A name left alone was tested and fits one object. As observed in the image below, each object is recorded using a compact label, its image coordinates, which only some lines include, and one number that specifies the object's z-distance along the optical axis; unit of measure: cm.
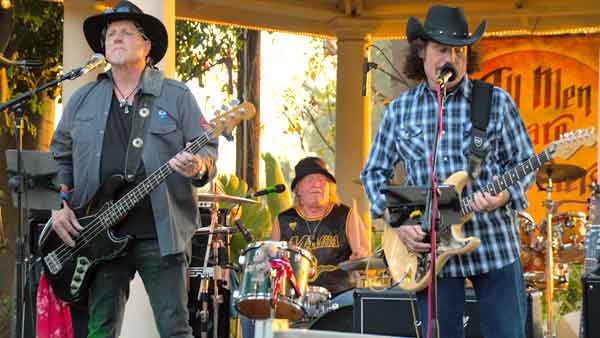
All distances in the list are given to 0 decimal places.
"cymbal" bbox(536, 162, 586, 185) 1569
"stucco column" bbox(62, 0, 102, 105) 1435
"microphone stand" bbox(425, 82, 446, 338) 737
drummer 1449
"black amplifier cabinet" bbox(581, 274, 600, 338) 874
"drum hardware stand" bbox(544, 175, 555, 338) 1448
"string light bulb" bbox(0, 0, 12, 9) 1864
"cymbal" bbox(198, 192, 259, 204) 1336
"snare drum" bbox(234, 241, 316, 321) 954
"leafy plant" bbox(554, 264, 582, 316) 2089
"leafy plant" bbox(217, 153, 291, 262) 1901
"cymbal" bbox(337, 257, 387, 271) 1311
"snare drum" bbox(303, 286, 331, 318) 1124
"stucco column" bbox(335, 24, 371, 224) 1989
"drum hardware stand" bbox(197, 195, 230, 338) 1304
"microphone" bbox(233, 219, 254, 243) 1251
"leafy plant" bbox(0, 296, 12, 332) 1947
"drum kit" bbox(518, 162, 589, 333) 1567
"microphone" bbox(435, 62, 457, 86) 786
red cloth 992
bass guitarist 920
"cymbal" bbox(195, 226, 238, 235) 1309
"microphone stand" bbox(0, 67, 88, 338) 964
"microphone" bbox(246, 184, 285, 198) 1241
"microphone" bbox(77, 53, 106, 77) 956
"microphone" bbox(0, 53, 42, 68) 1020
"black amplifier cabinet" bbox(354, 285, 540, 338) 1243
